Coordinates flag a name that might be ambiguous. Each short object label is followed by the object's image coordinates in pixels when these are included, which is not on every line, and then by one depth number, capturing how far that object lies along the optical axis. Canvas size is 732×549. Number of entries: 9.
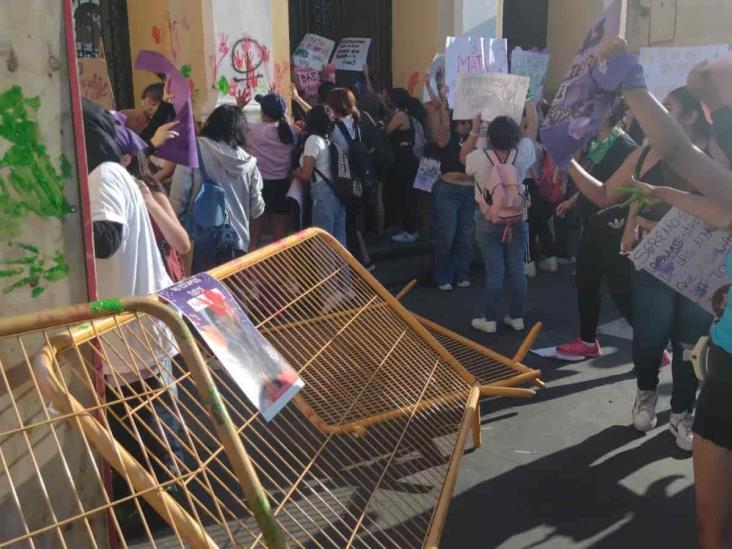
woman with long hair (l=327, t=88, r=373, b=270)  6.52
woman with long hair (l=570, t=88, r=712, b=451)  3.72
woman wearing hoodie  4.93
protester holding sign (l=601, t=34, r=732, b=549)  2.31
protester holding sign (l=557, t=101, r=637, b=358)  4.65
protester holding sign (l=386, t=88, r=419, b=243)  8.33
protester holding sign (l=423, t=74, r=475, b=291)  7.11
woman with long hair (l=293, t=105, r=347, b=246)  6.25
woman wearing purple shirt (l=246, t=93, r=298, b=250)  6.45
